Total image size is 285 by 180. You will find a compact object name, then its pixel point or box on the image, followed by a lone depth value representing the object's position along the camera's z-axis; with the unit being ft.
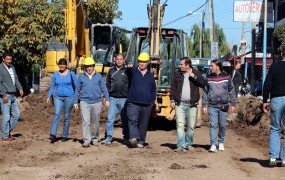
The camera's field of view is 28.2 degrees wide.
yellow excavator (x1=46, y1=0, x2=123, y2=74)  59.82
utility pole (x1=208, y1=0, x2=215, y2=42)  125.84
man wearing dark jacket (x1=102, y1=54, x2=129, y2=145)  39.58
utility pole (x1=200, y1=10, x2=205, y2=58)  171.94
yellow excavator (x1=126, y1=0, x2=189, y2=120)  49.39
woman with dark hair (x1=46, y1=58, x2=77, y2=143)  39.86
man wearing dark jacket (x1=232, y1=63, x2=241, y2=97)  61.66
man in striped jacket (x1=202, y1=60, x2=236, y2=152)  35.83
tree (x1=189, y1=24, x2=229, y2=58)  259.80
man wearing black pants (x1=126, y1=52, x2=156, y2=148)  38.09
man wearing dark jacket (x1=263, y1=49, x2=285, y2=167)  30.48
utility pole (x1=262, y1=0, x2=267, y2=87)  94.68
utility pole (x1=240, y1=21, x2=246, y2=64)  132.67
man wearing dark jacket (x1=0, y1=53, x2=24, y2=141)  41.32
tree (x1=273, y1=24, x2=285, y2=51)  99.89
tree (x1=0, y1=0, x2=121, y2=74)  86.63
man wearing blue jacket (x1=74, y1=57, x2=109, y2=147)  38.29
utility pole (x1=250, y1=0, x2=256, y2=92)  113.09
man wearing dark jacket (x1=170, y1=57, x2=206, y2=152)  36.17
